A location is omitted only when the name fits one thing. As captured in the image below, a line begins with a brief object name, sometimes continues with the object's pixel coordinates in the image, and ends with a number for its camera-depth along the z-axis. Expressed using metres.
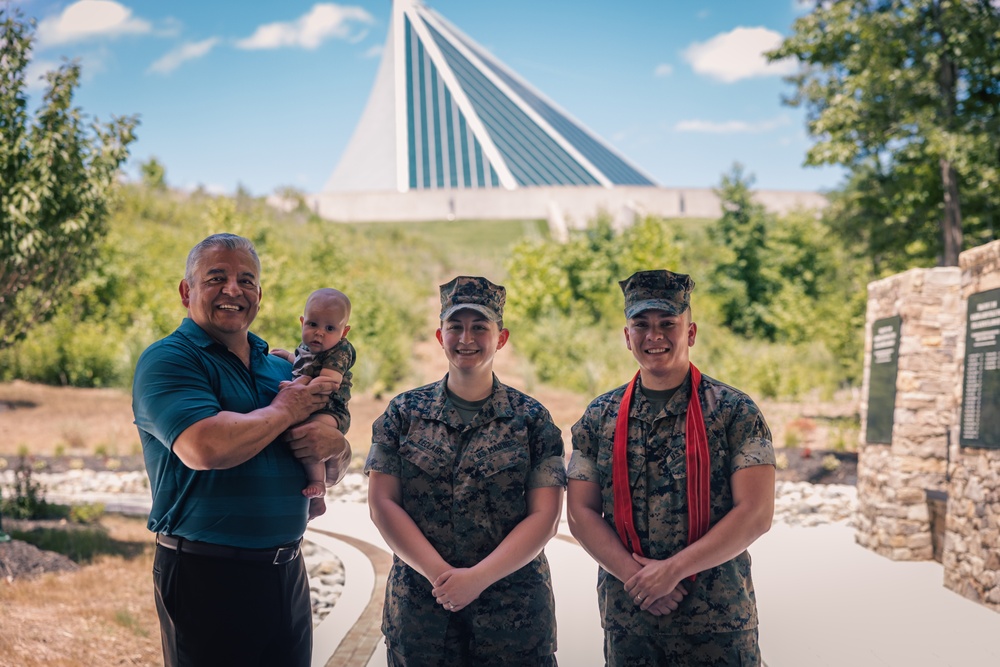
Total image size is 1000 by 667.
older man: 2.28
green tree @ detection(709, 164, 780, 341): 27.91
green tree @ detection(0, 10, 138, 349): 6.64
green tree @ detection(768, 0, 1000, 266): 11.93
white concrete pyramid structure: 48.53
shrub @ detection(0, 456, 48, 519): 8.52
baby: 2.60
